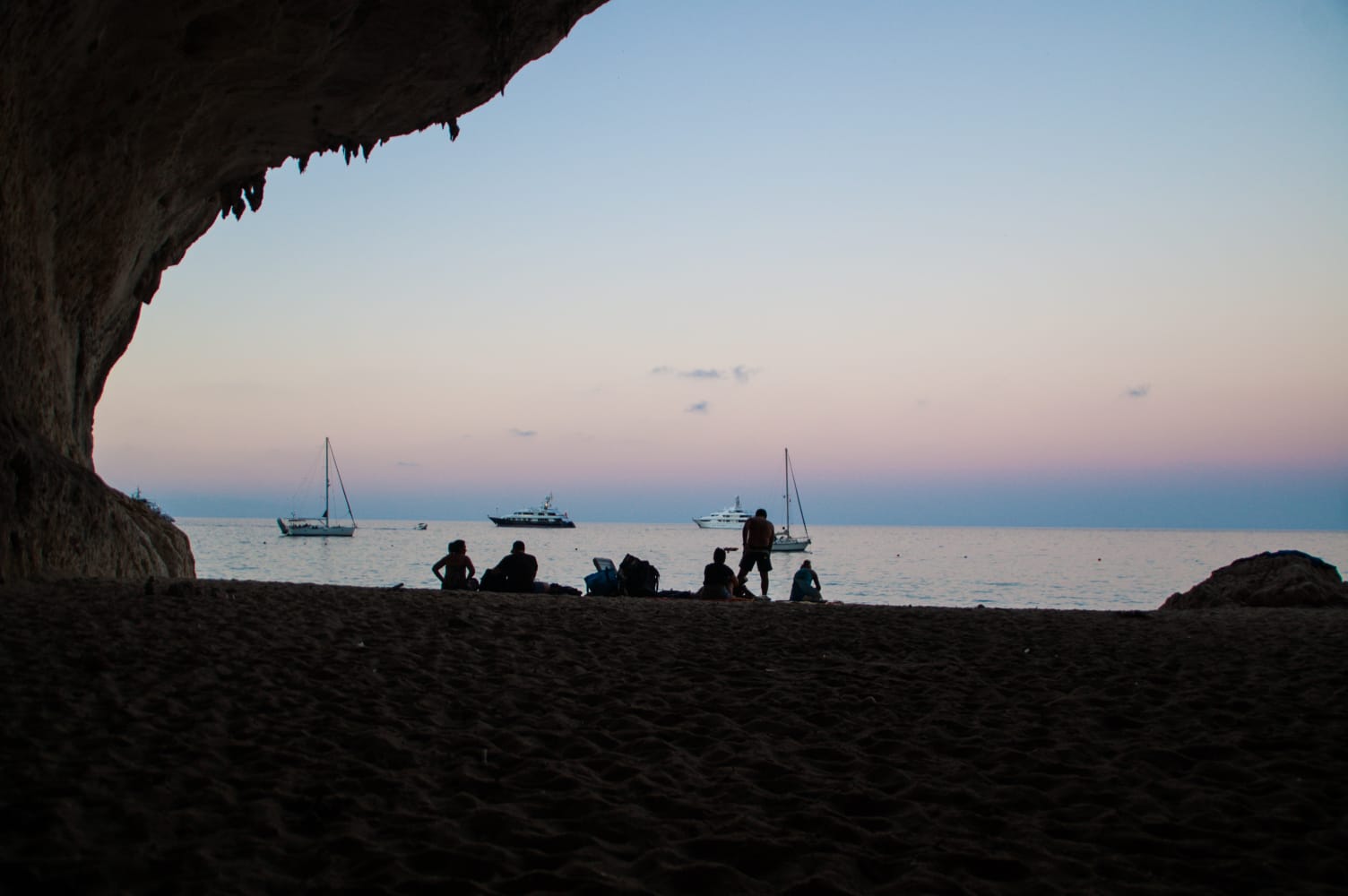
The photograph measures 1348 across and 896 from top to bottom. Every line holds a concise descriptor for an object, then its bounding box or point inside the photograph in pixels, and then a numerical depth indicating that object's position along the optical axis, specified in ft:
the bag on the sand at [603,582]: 47.50
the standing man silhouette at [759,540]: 53.01
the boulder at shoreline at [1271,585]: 46.80
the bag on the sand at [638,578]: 48.01
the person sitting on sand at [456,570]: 48.42
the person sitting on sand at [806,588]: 51.70
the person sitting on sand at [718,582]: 46.78
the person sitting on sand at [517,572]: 45.50
